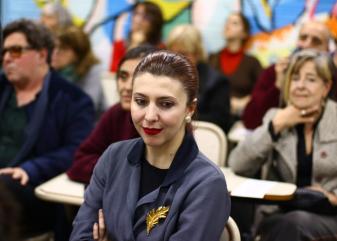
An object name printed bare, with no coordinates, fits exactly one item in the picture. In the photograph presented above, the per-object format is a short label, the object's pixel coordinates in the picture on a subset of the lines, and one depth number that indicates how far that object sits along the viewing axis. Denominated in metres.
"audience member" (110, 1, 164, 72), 4.49
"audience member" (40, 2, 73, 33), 4.79
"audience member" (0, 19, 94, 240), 2.61
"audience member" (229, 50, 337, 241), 2.37
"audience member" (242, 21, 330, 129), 3.30
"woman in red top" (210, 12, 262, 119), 4.34
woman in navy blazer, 1.58
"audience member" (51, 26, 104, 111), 4.30
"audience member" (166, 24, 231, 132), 3.62
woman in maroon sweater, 2.39
